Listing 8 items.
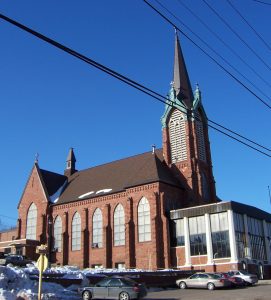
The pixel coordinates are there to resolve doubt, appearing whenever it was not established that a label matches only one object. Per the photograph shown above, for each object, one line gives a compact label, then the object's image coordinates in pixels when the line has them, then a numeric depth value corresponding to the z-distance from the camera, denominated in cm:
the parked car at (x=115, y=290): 2197
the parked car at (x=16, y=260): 4277
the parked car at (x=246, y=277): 3294
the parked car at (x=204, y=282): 2963
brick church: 4538
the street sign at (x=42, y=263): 1541
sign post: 1540
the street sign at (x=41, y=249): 1591
